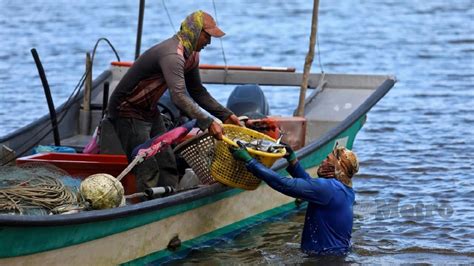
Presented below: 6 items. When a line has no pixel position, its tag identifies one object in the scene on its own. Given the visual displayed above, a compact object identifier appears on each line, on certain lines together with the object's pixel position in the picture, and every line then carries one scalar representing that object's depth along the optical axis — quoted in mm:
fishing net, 17234
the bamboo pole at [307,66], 25547
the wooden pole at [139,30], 27791
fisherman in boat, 19578
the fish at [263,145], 19469
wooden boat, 16844
